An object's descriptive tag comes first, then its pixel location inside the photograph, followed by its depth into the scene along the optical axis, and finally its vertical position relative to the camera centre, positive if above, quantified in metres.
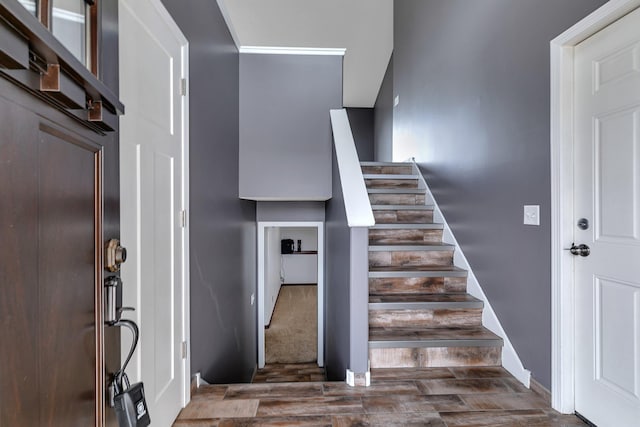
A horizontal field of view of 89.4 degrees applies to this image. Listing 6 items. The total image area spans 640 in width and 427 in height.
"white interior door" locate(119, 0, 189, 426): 1.21 +0.08
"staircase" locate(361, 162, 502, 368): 2.05 -0.64
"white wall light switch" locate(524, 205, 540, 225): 1.80 -0.02
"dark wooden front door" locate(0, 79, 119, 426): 0.57 -0.11
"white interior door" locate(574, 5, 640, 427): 1.38 -0.05
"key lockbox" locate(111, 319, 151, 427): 0.89 -0.53
